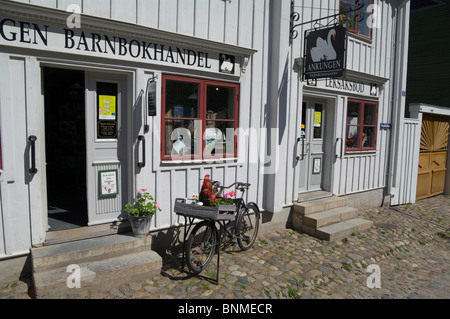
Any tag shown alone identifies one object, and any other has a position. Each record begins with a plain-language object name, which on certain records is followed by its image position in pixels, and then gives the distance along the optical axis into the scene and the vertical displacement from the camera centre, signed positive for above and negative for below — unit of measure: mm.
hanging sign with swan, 5629 +1437
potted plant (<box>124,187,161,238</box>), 4676 -1209
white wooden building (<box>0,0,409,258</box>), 4012 +387
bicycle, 4520 -1591
